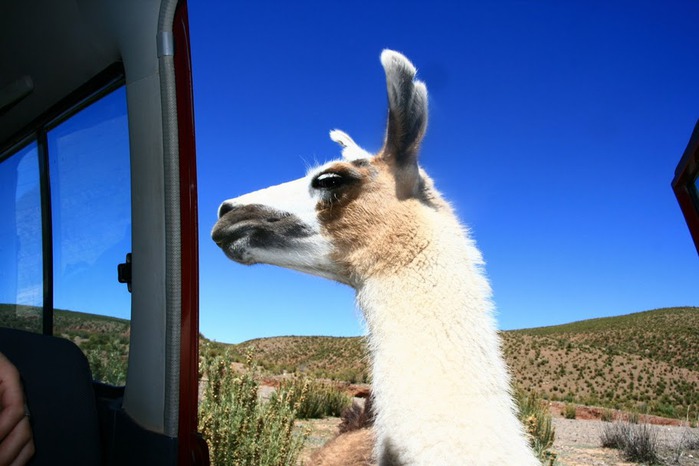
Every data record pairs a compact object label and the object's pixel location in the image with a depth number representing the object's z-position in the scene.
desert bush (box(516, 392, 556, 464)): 7.50
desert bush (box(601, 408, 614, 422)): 13.46
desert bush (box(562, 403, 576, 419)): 14.81
